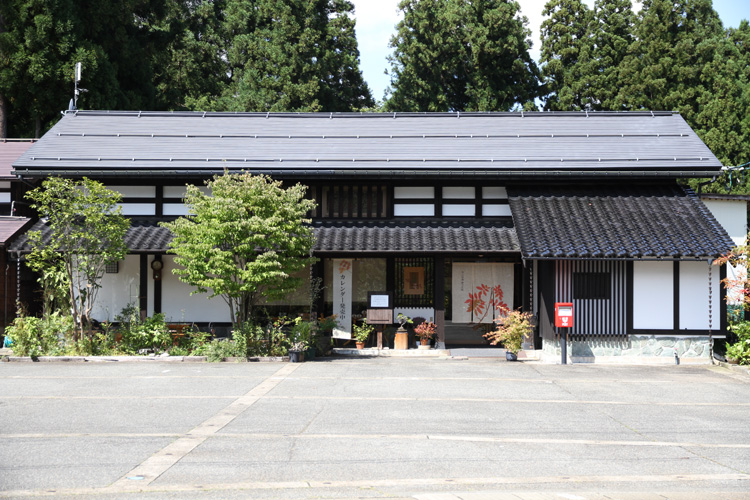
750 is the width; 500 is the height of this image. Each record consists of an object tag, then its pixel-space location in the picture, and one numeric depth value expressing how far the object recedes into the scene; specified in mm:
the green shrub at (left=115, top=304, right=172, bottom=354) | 17188
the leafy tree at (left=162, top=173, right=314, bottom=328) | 16109
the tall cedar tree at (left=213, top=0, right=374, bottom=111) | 38906
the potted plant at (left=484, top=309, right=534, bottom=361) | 17141
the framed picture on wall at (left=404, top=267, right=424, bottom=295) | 19828
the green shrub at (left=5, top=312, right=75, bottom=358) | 16609
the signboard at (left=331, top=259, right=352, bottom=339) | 19672
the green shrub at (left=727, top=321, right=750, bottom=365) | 15836
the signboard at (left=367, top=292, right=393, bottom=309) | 18656
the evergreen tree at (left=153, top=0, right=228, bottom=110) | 40219
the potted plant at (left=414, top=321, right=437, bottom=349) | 18562
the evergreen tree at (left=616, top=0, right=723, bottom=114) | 34312
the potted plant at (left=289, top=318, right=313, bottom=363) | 16734
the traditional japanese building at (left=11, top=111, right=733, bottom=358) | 17344
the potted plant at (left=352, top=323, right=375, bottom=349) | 18766
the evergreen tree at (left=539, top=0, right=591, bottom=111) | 37031
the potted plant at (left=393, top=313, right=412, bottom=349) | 18719
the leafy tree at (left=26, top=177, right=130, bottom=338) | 16641
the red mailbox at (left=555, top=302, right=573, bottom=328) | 16609
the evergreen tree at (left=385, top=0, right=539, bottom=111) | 37344
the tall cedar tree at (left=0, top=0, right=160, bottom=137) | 27922
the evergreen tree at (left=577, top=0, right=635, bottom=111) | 36250
